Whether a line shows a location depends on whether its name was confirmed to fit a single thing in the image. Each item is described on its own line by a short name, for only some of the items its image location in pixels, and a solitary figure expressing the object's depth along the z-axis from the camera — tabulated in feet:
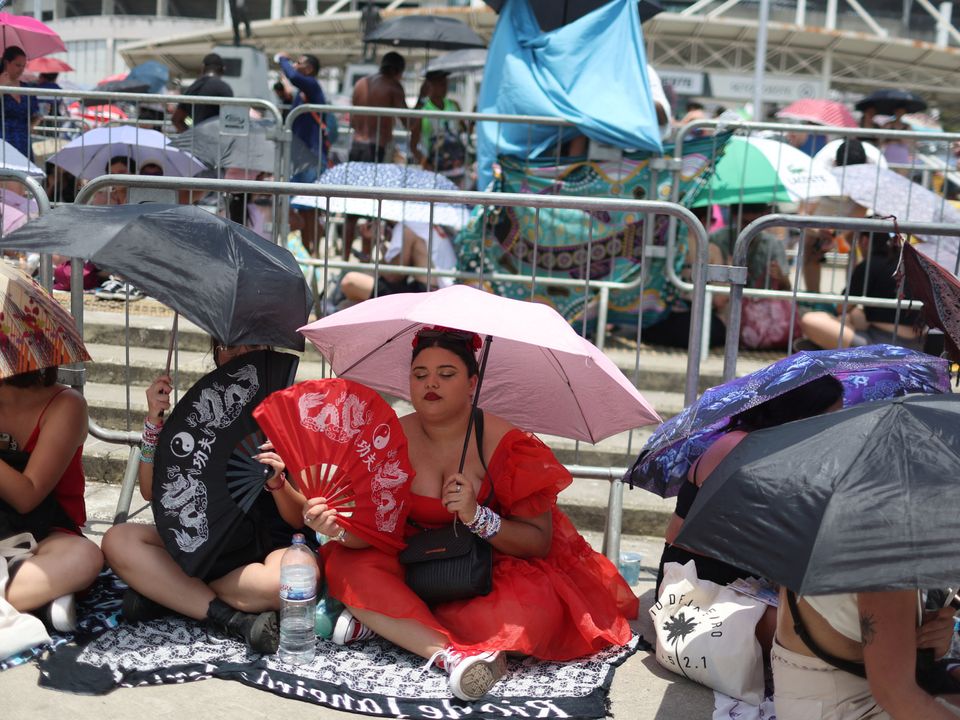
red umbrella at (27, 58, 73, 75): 47.32
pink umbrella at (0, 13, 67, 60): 31.96
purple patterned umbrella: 11.21
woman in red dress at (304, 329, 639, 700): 11.80
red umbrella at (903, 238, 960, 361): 12.14
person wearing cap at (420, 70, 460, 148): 33.27
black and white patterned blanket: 11.07
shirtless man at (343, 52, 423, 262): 27.84
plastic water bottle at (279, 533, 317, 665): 11.89
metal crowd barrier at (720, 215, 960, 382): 13.64
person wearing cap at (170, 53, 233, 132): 30.29
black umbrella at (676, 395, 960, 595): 7.28
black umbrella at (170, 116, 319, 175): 23.88
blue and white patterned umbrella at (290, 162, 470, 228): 21.38
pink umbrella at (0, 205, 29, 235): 21.42
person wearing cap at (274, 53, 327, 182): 26.14
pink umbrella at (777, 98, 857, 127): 42.85
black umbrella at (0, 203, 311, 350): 11.30
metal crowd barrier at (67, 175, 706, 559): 14.11
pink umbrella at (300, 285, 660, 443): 11.22
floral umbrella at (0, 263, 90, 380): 12.07
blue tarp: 22.98
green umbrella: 23.34
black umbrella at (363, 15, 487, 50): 43.47
